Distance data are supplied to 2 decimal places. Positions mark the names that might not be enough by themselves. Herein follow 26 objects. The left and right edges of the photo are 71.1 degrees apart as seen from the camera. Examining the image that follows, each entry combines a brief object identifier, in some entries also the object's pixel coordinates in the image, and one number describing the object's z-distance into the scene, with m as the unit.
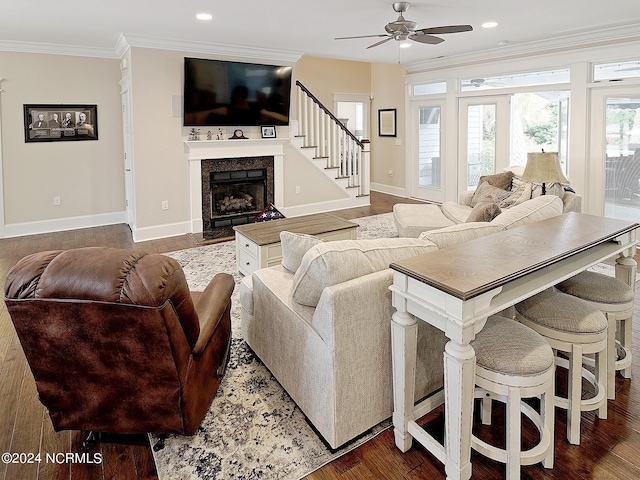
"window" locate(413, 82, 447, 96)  7.91
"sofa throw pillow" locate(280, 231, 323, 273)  2.45
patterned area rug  1.94
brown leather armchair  1.66
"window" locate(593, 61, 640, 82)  5.23
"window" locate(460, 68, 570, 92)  6.07
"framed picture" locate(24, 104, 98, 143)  6.17
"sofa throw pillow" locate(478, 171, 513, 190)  5.24
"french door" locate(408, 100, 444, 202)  8.23
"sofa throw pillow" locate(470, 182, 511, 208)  5.00
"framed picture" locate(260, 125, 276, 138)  6.95
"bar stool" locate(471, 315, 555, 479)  1.74
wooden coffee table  4.01
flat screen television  6.14
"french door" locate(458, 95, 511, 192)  7.00
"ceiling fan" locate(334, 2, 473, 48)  4.09
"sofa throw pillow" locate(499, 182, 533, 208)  4.77
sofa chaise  4.50
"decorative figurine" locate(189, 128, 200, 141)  6.31
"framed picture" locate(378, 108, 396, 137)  9.12
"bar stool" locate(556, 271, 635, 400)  2.33
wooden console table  1.62
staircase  7.45
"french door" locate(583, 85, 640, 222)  5.33
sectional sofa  1.94
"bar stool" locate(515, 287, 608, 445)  2.03
